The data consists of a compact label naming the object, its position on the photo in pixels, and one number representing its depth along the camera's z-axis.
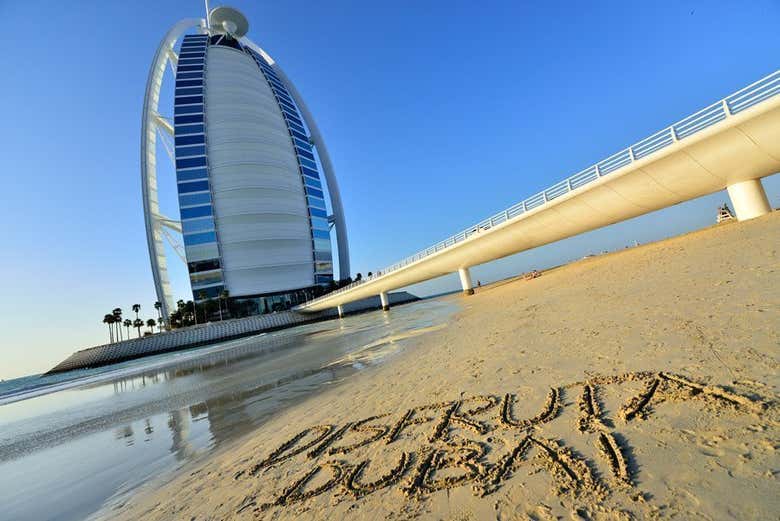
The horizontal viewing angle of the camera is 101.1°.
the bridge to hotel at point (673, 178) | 15.16
